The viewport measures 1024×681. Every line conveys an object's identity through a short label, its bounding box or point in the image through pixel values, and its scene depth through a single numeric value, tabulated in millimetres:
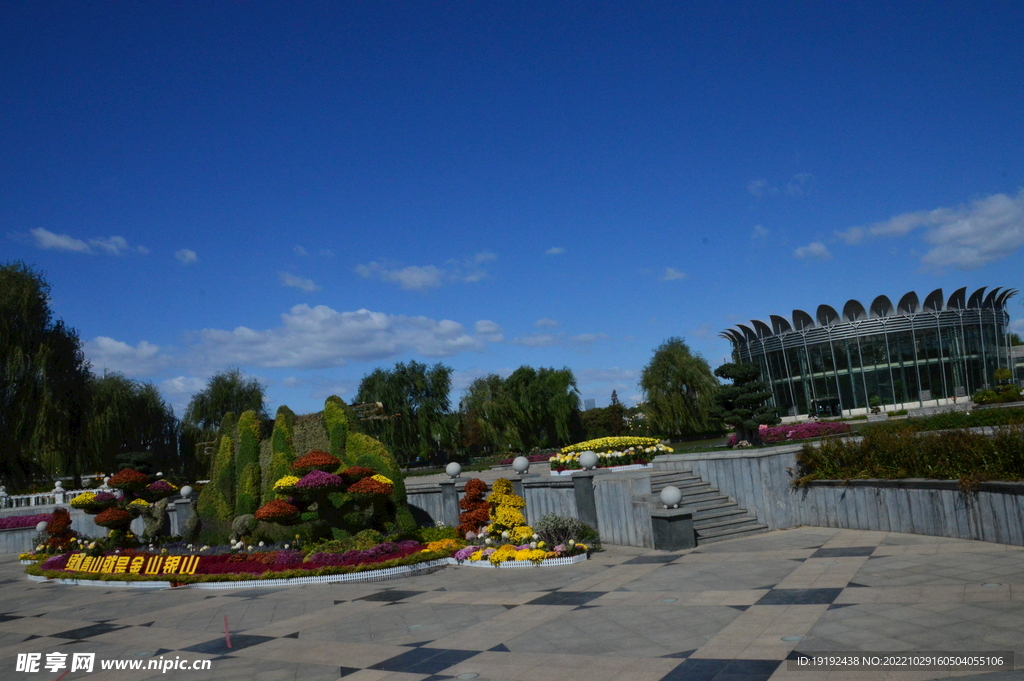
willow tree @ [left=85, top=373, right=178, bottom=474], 36594
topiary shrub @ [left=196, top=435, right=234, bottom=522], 18519
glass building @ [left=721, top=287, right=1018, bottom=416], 55531
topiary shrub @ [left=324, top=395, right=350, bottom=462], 17344
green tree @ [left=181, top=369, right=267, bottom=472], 44844
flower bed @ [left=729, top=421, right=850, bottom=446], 19566
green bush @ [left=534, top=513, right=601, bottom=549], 13906
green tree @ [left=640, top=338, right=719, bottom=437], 42781
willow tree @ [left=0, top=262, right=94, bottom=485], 28938
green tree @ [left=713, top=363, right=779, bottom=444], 20172
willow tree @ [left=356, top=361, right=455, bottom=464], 48406
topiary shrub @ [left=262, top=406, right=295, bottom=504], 17094
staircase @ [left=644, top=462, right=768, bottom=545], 13734
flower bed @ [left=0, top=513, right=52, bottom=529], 26688
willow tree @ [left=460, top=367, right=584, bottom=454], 51125
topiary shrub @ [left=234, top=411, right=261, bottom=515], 17797
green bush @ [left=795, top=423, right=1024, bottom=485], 10438
